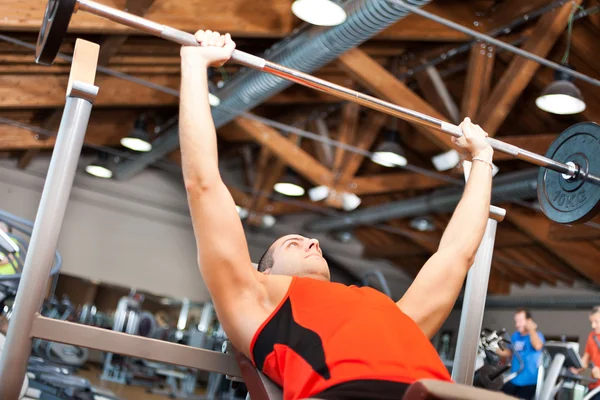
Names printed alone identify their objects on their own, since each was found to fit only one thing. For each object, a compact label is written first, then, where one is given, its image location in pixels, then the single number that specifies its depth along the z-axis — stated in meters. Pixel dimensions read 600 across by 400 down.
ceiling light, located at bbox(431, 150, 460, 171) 7.46
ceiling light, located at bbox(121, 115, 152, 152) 8.11
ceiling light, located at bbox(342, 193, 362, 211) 8.70
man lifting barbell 1.35
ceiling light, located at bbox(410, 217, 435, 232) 10.16
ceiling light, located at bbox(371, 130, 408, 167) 6.67
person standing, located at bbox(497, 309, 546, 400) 5.95
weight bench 1.08
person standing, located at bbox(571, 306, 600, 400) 5.26
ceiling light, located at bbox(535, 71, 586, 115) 4.54
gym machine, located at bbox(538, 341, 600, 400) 5.37
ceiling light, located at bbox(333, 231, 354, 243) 12.84
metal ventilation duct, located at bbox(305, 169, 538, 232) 7.34
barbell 1.63
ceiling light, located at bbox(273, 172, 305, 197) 8.56
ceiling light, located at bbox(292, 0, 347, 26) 3.77
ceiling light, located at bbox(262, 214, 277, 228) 11.45
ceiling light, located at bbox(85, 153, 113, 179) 10.04
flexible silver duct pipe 4.29
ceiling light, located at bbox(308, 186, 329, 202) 8.67
